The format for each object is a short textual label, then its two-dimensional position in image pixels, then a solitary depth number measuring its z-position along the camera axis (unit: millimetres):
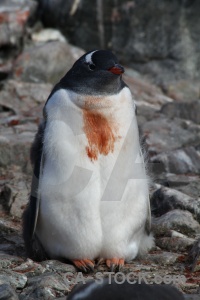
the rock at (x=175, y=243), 13367
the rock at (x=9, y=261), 12180
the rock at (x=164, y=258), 12734
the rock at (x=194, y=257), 12095
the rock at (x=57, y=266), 12070
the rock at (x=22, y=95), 23047
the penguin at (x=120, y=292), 8797
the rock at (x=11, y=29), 26812
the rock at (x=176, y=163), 18172
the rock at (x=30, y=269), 11750
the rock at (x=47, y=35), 28016
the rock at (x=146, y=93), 24559
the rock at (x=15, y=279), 11039
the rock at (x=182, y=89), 26469
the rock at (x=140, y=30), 27625
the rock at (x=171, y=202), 14674
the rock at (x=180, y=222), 14047
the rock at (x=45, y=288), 10609
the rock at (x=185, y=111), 21875
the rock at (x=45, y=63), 25000
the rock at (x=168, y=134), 19969
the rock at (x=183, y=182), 16500
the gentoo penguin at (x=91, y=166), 12094
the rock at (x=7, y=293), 10141
